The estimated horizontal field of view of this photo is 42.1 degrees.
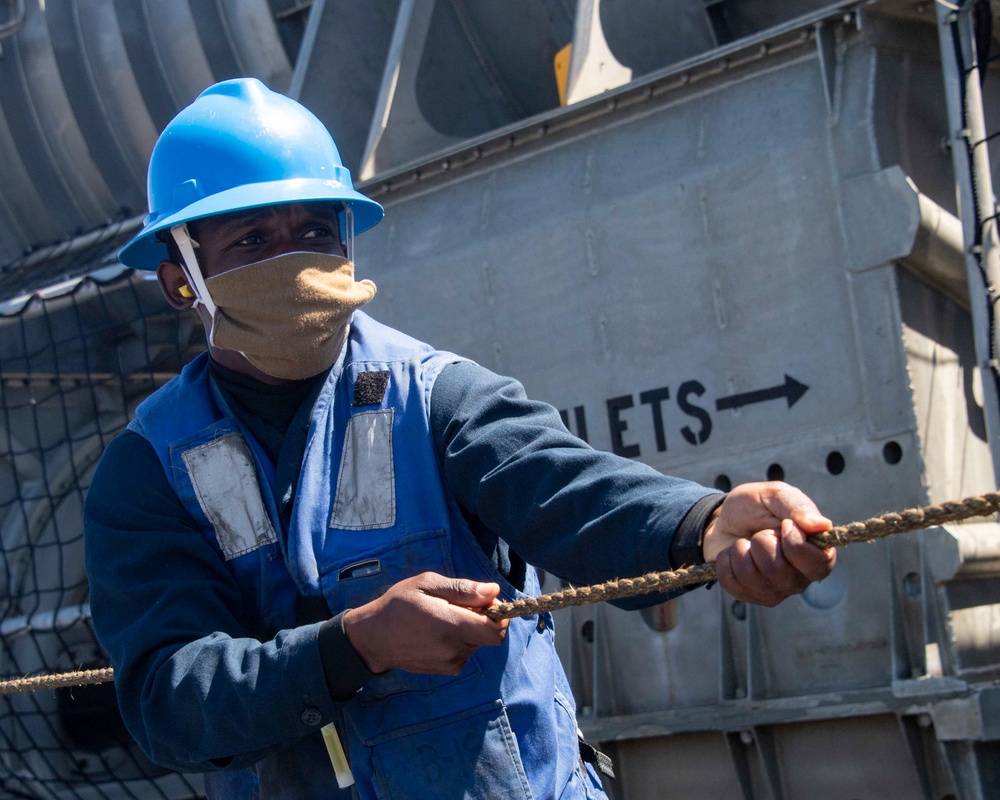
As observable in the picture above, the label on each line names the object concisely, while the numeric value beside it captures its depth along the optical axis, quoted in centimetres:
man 196
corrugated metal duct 753
